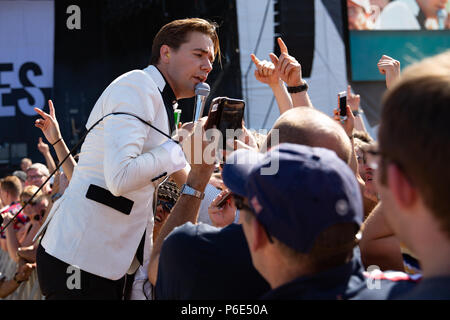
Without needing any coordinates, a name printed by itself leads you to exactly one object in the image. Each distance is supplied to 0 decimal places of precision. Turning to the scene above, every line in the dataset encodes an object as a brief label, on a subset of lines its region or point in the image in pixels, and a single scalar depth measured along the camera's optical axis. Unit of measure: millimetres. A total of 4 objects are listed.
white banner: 13989
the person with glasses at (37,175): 7035
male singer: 4096
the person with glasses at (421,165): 2679
